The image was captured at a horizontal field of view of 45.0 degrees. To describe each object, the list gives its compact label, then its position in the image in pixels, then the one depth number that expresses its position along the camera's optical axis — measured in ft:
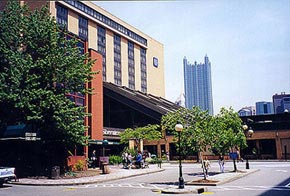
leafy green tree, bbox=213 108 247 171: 76.18
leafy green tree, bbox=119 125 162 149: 144.05
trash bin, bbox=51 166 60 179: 85.48
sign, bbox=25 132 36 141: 78.83
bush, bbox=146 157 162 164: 146.10
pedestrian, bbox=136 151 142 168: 116.26
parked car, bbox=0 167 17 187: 68.33
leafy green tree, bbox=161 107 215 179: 72.54
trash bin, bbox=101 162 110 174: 94.48
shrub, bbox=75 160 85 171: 103.27
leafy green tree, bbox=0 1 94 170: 85.51
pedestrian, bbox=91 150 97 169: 114.44
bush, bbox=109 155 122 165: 139.74
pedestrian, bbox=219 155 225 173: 92.63
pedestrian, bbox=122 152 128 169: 119.40
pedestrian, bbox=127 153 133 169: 116.01
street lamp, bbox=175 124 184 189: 61.00
